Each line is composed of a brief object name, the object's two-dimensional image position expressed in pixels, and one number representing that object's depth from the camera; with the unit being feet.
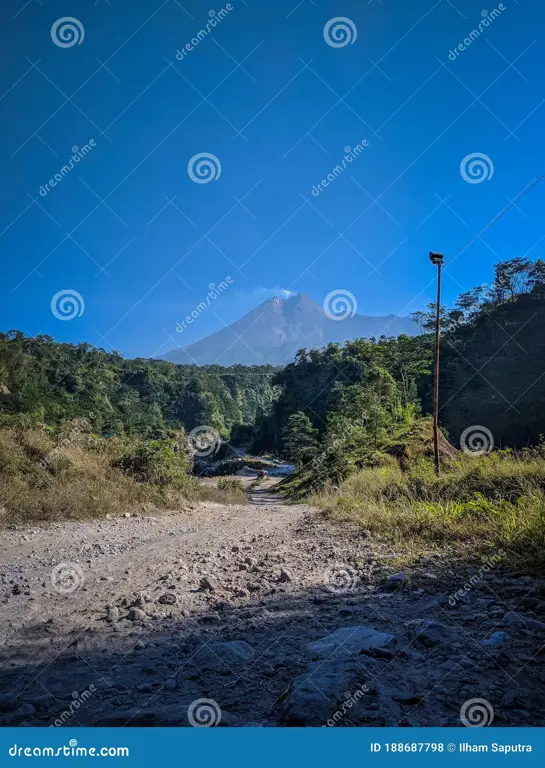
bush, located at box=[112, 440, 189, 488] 30.42
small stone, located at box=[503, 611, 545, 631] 8.55
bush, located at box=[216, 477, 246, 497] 51.48
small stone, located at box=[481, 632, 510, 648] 7.81
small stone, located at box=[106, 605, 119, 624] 9.34
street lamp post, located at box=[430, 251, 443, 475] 35.35
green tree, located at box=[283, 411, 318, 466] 104.02
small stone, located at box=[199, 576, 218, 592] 11.37
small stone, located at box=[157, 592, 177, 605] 10.30
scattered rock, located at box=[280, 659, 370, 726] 5.84
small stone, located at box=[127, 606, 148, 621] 9.35
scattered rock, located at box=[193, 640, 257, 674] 7.24
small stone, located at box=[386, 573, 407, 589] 11.47
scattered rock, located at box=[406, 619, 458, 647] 8.01
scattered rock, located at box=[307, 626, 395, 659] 7.53
